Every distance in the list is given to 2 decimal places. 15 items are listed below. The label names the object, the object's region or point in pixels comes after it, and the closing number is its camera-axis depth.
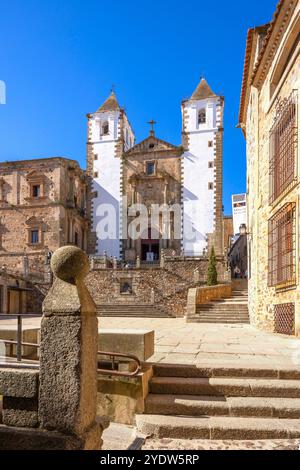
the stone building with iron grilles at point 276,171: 8.78
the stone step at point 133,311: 21.89
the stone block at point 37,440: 2.76
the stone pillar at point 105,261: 29.40
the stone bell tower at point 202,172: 32.48
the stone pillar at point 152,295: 25.86
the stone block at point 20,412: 2.94
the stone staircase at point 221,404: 3.79
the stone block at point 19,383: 2.96
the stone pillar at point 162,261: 28.40
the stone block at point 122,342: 4.70
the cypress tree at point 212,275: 24.28
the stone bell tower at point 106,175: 34.84
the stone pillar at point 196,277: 26.73
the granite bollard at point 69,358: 2.84
